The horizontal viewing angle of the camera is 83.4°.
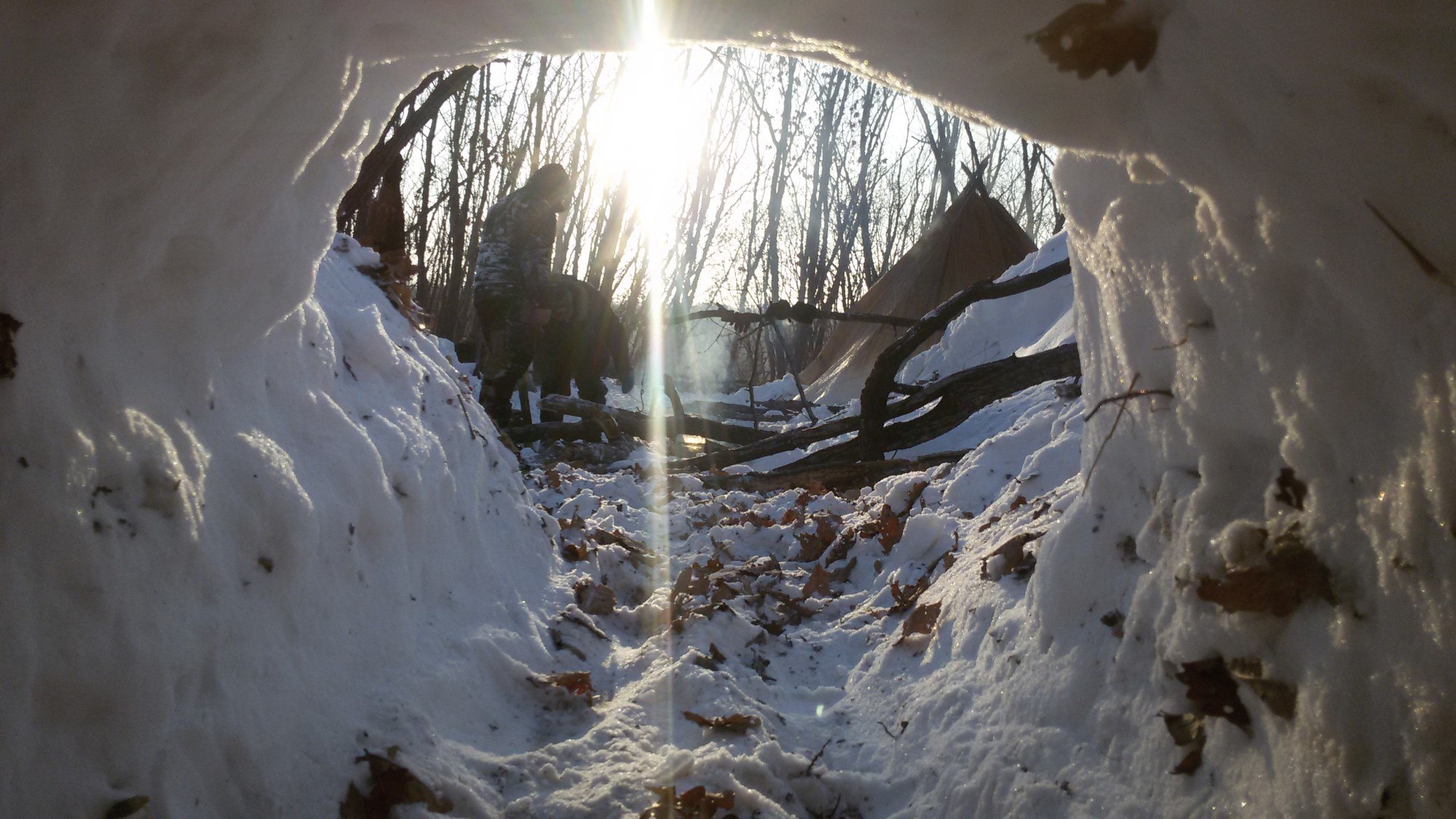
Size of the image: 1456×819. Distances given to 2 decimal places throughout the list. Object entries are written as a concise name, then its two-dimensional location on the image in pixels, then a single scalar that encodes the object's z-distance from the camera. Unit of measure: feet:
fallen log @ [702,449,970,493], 18.79
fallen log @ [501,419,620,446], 26.04
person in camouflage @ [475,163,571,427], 25.02
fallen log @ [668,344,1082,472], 18.72
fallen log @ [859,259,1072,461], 17.43
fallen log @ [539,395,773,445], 27.22
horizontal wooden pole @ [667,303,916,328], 20.99
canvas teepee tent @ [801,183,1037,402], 47.11
